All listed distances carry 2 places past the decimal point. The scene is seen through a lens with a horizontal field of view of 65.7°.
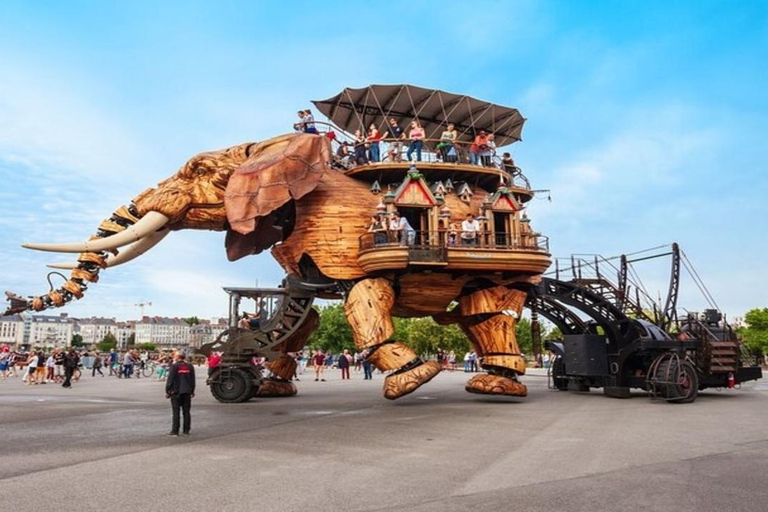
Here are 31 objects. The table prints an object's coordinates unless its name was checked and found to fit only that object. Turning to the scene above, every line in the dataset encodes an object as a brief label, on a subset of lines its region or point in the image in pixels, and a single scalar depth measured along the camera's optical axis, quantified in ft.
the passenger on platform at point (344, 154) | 51.42
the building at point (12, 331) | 581.61
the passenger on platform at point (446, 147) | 49.70
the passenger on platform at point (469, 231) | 45.29
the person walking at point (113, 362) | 101.06
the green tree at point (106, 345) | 432.00
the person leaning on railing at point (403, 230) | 42.88
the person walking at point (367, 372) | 86.94
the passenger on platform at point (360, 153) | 49.80
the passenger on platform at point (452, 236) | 44.74
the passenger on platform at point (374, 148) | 49.16
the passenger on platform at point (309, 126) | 51.21
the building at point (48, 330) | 603.26
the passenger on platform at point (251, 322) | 53.16
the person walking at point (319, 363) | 84.48
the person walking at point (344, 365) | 88.98
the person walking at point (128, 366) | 93.40
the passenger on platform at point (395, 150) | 48.40
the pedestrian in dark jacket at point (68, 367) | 67.05
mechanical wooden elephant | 43.29
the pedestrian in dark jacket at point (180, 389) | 29.71
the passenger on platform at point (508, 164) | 52.75
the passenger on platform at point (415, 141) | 48.21
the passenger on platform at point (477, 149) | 50.98
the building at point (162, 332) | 634.43
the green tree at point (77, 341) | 478.84
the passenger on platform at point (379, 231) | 43.27
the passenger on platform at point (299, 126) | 51.26
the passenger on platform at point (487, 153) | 51.19
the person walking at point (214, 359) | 53.61
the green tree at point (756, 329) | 155.22
